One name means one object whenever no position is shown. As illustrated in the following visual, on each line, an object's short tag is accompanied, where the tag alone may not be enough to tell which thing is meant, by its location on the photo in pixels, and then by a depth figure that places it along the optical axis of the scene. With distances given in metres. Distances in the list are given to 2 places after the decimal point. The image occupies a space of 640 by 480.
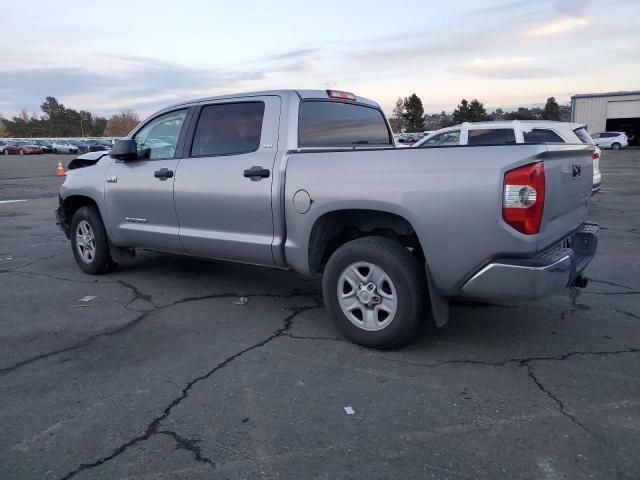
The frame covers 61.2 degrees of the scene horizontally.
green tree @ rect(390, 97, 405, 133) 78.94
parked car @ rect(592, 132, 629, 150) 41.41
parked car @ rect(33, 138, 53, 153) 54.14
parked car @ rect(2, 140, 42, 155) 51.28
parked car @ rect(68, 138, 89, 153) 53.06
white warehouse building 45.53
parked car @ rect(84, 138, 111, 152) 53.88
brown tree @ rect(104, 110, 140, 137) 98.88
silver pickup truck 3.36
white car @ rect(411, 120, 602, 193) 9.98
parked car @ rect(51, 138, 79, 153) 52.09
